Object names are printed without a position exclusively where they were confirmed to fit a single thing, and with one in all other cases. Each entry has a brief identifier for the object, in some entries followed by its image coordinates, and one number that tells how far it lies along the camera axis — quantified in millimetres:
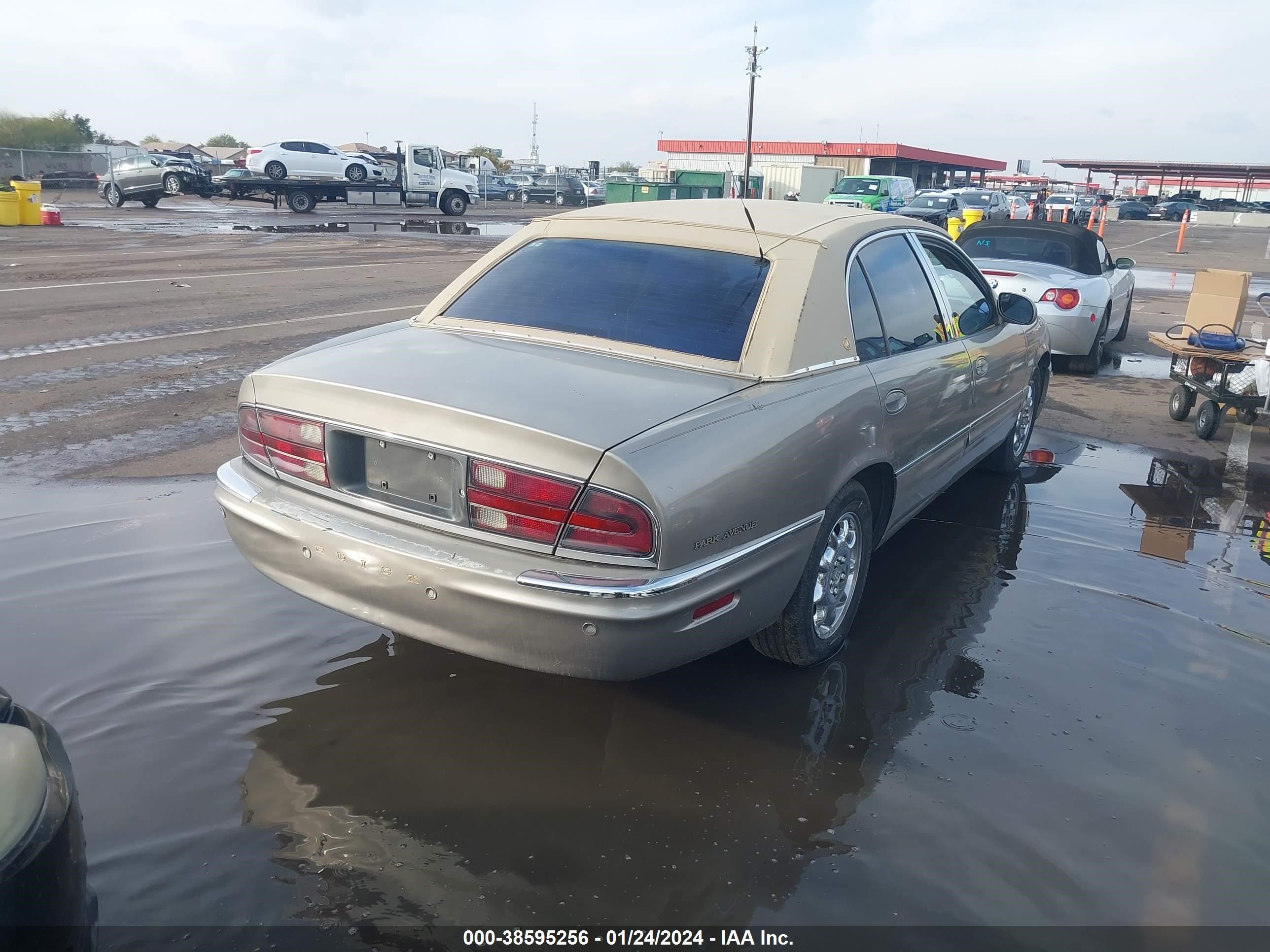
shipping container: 50125
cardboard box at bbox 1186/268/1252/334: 8445
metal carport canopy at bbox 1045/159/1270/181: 80500
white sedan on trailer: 34938
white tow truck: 33719
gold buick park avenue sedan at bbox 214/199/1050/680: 2855
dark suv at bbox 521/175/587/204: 49625
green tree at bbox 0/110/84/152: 61500
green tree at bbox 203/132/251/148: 120000
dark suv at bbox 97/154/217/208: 32906
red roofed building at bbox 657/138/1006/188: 70562
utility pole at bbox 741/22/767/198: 50219
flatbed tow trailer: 33531
